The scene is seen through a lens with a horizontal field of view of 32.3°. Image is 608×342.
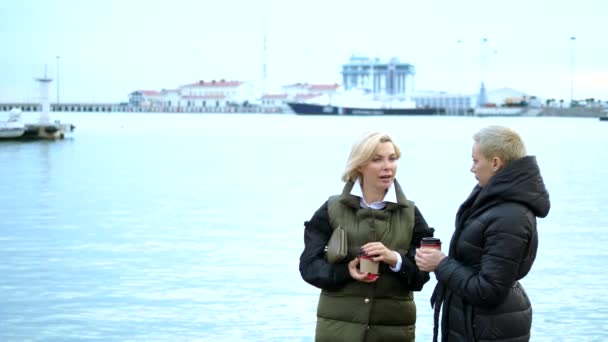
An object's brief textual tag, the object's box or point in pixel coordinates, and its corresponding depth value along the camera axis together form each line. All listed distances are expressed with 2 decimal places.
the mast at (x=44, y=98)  50.00
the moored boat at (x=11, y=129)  44.41
